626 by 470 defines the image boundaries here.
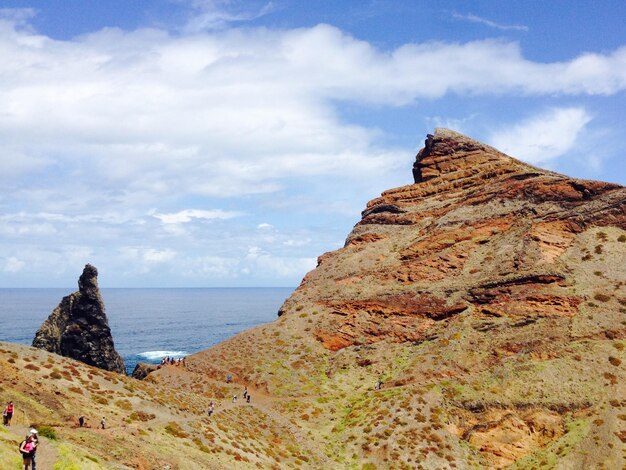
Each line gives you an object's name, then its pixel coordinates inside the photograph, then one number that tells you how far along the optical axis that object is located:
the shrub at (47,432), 32.34
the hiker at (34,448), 26.22
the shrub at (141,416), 47.56
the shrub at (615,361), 62.36
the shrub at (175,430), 47.44
